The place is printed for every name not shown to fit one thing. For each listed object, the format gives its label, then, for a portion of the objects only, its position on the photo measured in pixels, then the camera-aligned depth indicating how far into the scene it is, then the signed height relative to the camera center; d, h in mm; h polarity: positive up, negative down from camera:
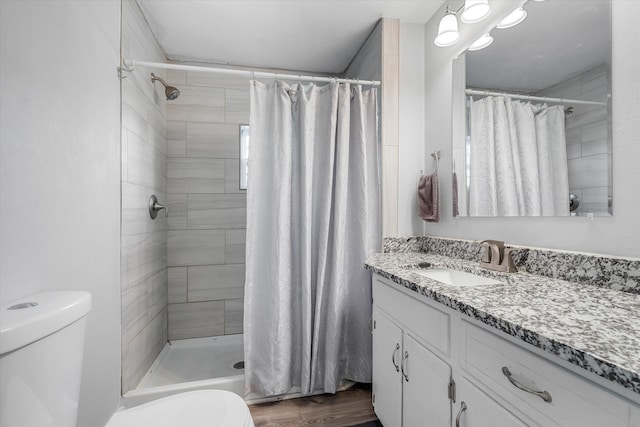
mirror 949 +417
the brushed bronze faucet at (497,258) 1151 -190
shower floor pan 1581 -1073
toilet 583 -387
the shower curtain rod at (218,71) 1488 +838
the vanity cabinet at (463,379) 525 -431
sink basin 1197 -285
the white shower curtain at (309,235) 1628 -124
